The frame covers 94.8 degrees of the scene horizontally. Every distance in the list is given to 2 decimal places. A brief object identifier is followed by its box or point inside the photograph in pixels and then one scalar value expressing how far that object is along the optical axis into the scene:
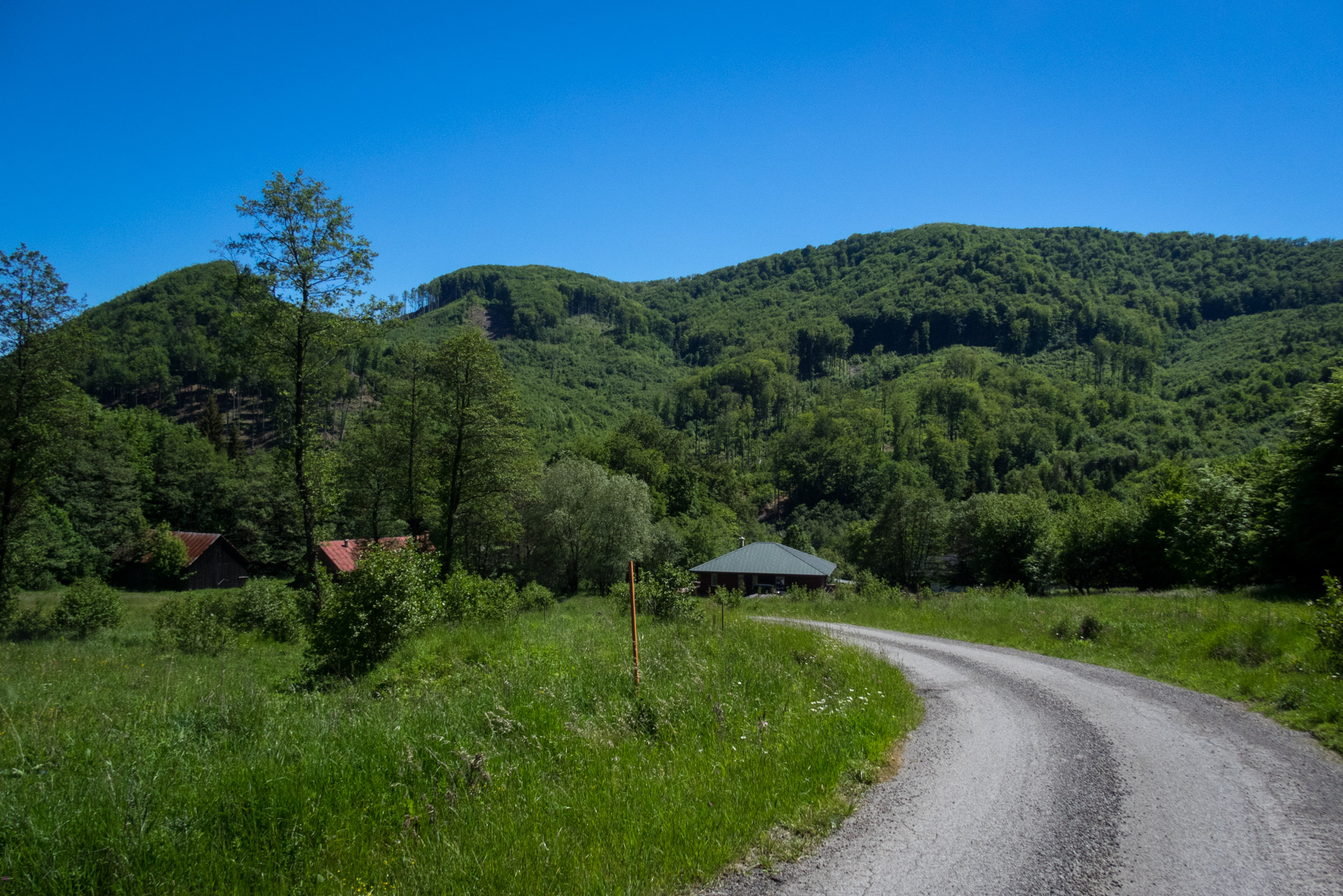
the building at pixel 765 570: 46.81
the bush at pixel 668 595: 14.14
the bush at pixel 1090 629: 15.21
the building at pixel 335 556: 47.20
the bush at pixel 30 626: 20.00
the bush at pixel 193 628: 17.75
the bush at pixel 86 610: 21.44
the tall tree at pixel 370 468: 28.05
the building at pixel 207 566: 56.50
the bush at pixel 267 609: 23.48
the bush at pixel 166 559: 55.53
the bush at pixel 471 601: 13.09
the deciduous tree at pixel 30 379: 19.88
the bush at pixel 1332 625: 9.16
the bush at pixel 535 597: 23.94
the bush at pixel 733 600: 24.31
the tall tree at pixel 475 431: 25.95
